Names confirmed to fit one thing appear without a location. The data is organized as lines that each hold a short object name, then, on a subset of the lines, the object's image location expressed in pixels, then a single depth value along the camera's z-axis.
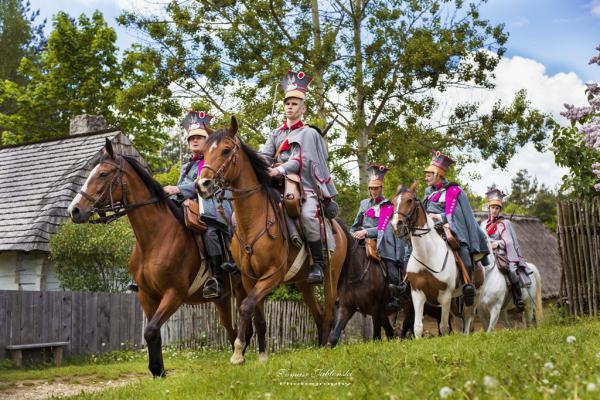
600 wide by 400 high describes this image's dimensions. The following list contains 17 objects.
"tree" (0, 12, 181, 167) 34.50
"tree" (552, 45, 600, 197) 14.46
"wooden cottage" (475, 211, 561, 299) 29.97
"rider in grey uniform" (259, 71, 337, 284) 8.80
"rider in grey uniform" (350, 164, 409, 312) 12.98
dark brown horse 12.62
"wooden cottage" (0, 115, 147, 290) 20.58
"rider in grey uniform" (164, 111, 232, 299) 9.23
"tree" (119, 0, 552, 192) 22.31
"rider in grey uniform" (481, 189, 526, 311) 14.36
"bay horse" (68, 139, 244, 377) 8.55
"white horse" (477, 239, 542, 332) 13.63
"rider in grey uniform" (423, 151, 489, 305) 11.82
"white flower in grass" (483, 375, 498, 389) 3.62
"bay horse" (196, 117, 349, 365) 7.83
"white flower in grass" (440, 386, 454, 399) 3.81
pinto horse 11.08
